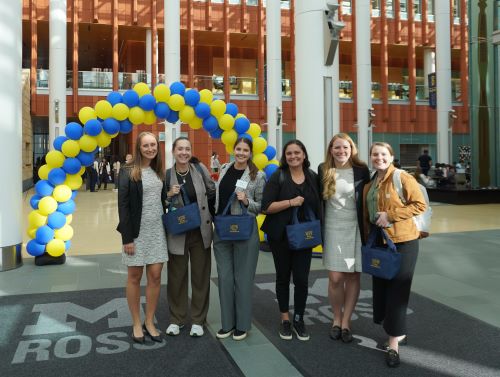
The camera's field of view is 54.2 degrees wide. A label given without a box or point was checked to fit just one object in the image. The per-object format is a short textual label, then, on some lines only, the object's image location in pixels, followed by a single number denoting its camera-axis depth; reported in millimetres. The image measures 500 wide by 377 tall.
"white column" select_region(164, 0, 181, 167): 19141
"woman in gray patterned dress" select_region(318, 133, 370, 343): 4102
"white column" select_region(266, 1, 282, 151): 22359
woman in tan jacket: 3699
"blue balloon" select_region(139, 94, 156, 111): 6605
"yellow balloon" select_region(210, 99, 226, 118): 7027
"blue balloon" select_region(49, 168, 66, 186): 6984
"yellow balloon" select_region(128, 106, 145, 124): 6648
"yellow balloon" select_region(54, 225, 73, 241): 7281
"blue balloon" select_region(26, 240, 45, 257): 7164
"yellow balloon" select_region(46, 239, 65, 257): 7176
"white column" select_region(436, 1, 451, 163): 24516
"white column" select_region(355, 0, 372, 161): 23953
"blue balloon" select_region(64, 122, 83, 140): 6730
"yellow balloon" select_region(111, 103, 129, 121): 6523
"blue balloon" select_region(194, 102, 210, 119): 6906
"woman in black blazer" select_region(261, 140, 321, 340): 4125
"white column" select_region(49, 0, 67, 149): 19344
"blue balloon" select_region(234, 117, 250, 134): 7258
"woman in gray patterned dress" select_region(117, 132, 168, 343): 4047
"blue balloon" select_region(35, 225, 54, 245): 7113
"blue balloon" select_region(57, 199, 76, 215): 7198
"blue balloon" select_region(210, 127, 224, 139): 7258
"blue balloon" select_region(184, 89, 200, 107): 6867
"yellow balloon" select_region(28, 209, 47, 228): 7129
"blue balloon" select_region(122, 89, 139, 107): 6543
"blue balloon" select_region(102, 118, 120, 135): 6605
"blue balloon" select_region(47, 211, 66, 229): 7133
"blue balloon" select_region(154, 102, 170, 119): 6746
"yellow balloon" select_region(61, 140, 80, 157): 6797
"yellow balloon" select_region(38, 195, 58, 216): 7000
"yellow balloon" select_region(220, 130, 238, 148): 7258
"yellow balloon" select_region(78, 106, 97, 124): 6656
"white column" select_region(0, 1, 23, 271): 6793
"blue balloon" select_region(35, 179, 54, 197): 7043
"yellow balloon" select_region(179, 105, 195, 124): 6953
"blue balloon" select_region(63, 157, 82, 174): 6949
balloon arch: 6641
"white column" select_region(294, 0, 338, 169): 8359
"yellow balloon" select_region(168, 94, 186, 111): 6773
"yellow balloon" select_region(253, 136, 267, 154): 7414
